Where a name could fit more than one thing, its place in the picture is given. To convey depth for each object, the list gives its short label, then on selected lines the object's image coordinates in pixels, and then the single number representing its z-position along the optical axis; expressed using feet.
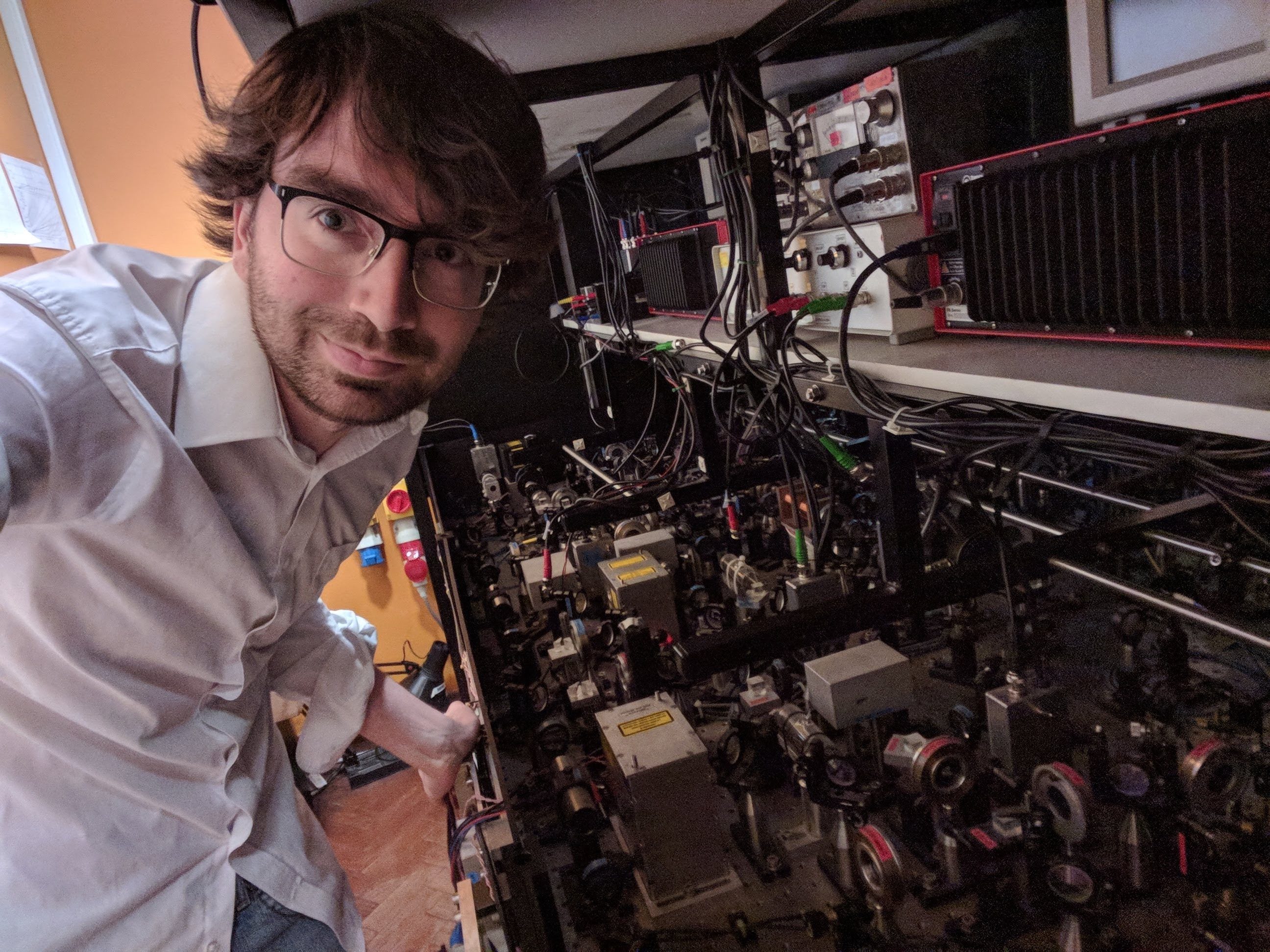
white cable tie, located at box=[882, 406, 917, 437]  3.31
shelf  2.12
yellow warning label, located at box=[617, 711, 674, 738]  4.82
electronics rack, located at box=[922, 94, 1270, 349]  2.46
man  2.58
